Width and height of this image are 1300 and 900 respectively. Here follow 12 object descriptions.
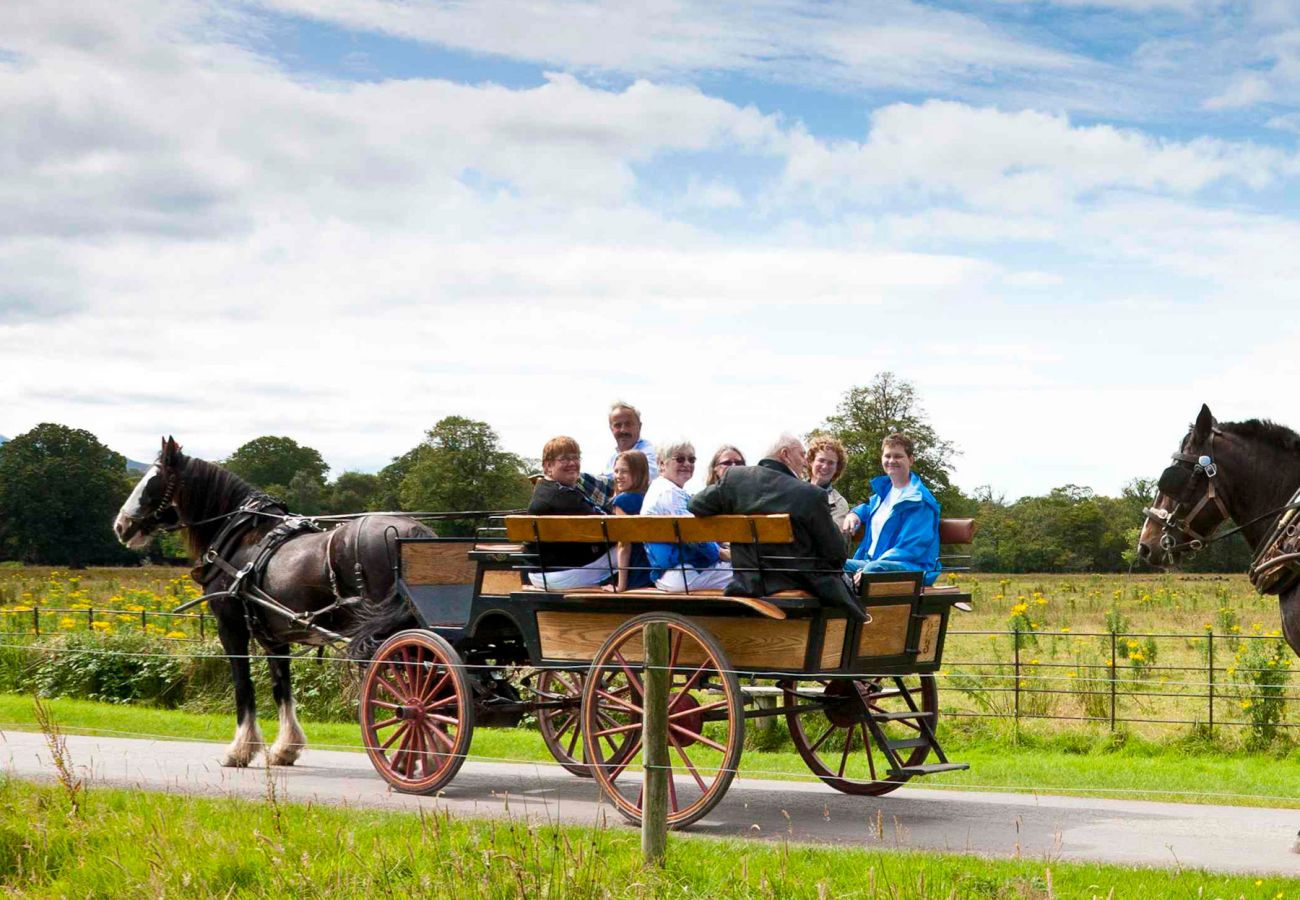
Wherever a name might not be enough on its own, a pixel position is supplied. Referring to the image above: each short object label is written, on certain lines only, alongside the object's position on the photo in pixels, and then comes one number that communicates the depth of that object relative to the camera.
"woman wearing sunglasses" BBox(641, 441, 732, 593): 8.52
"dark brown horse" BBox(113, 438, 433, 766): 10.83
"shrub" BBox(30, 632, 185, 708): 17.84
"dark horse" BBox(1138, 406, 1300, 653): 8.99
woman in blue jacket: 8.88
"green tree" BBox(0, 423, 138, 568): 64.62
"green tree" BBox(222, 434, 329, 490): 77.25
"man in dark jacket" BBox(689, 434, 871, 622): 7.88
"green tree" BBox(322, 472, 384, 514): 78.19
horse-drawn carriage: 8.02
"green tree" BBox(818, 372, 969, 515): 51.53
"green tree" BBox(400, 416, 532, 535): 66.88
